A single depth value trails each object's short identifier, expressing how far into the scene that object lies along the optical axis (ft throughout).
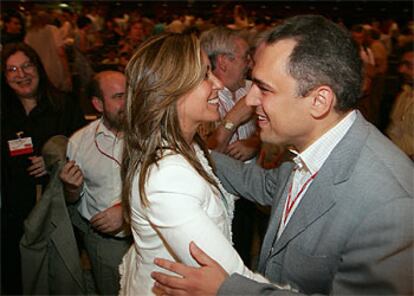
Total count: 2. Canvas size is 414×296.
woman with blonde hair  3.75
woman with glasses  7.83
